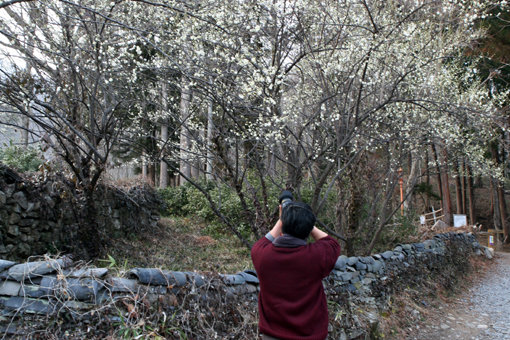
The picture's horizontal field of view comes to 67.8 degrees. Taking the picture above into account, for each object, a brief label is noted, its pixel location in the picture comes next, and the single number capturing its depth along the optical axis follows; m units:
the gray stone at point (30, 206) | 5.79
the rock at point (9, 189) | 5.53
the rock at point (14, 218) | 5.54
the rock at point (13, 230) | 5.50
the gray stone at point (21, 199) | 5.66
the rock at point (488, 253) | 12.12
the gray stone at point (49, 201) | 6.08
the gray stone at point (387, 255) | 6.08
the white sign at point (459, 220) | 14.85
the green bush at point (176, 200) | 12.58
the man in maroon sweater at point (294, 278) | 2.23
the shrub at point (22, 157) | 7.28
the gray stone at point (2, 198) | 5.39
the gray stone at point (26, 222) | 5.70
